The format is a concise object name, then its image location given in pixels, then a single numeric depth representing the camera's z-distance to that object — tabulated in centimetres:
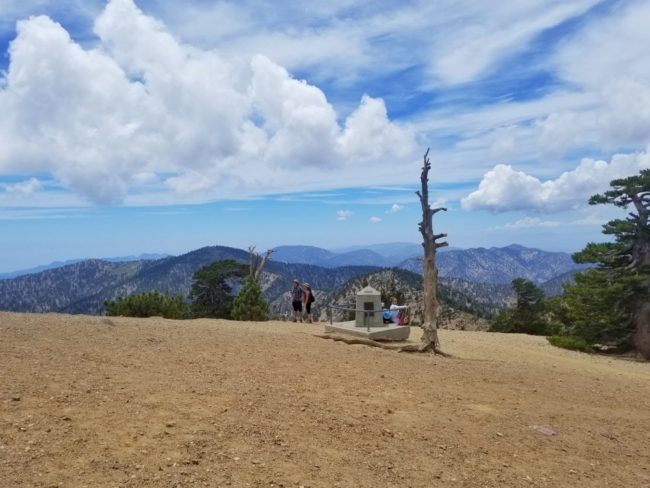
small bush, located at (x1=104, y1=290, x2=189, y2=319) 2768
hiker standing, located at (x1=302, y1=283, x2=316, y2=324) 2386
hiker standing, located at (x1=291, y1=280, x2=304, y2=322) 2412
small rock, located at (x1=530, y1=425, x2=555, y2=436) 862
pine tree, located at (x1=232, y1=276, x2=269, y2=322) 2742
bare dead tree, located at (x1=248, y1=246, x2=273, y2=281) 3910
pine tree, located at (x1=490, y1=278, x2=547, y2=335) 4142
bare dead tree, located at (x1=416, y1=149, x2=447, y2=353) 1755
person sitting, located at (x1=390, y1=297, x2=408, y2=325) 2052
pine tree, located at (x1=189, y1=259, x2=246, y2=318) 4855
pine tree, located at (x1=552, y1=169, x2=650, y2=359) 2391
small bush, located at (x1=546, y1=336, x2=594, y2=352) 2425
